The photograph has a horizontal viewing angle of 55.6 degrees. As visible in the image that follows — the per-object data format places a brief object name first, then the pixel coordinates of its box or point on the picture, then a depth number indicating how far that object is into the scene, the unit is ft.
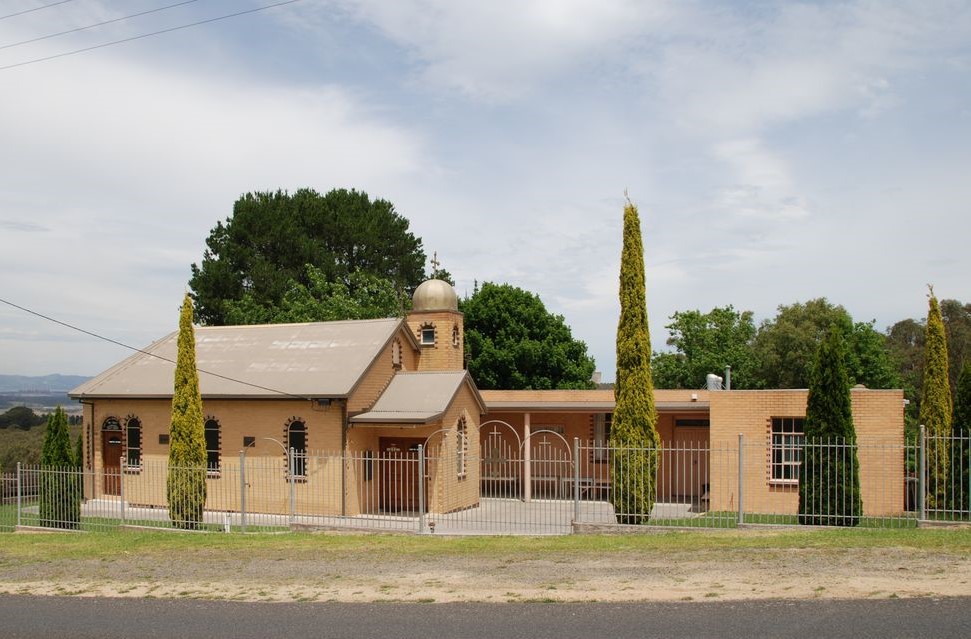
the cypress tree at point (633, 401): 63.31
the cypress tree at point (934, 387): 77.05
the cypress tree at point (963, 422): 65.05
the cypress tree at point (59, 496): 72.64
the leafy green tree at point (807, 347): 129.59
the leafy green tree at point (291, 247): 158.20
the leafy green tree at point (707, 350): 153.89
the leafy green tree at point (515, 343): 137.18
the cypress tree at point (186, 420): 70.74
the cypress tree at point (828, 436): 60.80
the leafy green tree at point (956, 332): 144.66
